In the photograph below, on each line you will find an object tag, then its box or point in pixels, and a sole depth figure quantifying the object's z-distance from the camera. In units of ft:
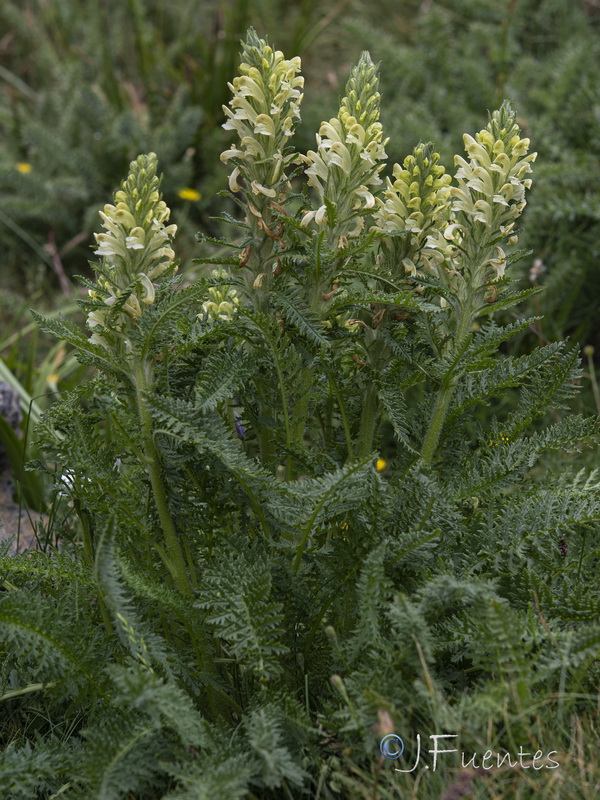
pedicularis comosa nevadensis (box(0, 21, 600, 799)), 4.07
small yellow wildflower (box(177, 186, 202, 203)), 7.54
